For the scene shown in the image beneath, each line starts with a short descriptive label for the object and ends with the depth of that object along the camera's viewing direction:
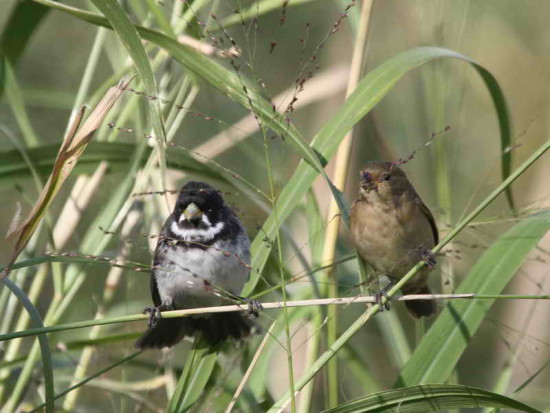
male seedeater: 6.75
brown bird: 7.27
